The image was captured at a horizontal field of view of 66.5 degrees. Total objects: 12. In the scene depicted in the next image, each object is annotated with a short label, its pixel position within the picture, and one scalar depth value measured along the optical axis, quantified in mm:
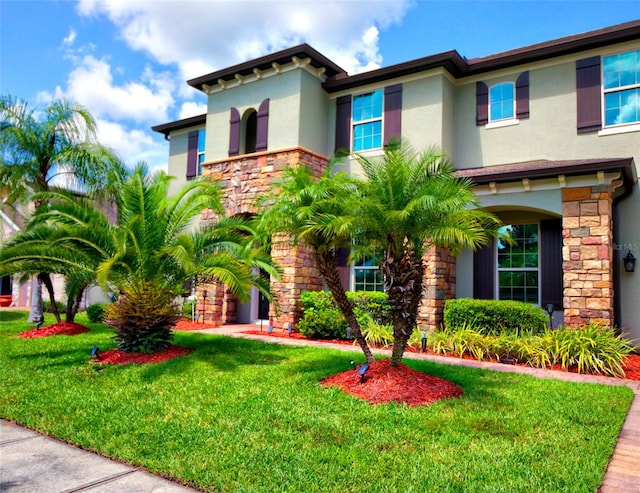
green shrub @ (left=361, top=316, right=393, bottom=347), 11203
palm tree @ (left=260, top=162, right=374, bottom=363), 7074
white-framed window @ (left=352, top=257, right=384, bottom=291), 14082
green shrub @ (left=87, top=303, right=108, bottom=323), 15836
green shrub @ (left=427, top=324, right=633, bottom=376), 8664
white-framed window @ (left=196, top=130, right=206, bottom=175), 18547
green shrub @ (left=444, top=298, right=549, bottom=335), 10352
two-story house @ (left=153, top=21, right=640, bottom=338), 10594
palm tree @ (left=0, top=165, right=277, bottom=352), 9008
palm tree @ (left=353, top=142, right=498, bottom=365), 6488
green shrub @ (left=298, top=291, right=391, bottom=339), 12312
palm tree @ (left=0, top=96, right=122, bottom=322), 13219
